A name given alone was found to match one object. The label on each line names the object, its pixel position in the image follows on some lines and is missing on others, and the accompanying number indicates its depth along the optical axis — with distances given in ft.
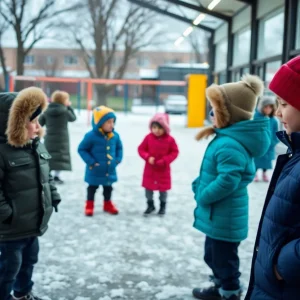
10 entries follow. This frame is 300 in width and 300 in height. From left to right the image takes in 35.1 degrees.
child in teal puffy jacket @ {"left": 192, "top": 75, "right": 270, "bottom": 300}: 9.68
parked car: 87.45
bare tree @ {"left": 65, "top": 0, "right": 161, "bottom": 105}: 94.22
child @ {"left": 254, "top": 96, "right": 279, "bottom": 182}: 23.06
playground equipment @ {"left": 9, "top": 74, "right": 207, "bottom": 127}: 57.16
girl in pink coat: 16.97
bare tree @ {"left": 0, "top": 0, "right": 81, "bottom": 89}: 78.02
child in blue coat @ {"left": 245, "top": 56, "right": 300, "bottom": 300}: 5.82
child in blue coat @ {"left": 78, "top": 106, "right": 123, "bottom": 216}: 16.98
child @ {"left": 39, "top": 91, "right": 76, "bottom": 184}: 22.08
